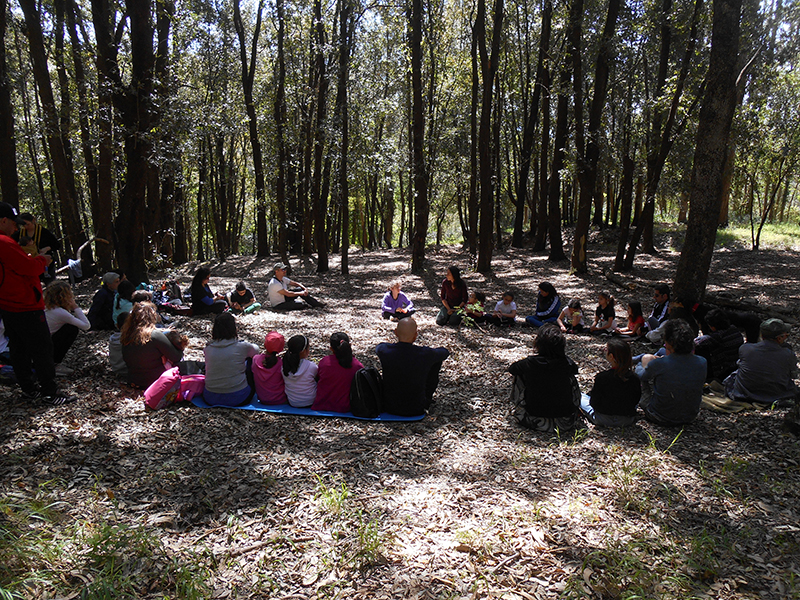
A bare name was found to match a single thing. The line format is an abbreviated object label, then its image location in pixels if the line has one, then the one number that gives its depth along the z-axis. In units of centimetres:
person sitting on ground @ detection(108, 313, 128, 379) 613
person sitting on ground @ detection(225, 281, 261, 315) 1091
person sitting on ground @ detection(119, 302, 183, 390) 573
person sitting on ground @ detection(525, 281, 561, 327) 990
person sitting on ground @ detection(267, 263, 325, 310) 1157
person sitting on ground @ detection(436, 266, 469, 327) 1026
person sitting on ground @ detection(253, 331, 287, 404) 568
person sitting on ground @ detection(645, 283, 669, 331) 851
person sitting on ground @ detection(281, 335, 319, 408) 553
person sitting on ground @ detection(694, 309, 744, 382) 627
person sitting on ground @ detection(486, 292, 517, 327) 1015
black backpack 550
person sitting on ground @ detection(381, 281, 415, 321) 1044
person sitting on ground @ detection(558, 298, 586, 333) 956
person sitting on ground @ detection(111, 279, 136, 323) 797
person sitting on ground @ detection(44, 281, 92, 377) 606
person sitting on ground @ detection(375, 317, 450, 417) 545
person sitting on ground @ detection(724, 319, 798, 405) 553
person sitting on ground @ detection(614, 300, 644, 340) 880
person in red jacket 481
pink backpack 543
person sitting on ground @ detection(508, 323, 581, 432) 513
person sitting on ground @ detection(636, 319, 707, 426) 516
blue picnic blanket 557
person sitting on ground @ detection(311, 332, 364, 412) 556
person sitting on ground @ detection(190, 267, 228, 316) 1036
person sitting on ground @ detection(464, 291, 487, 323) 997
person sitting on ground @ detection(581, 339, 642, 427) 513
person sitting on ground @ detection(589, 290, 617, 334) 919
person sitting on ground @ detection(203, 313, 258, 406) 553
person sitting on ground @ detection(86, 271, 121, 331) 839
